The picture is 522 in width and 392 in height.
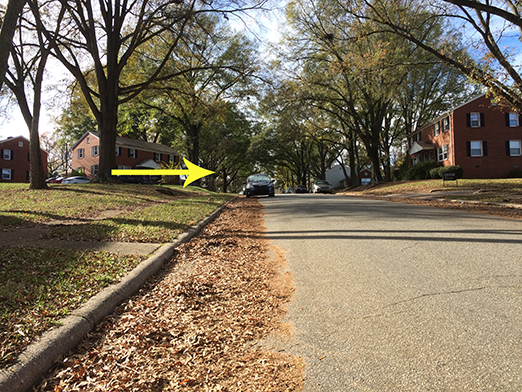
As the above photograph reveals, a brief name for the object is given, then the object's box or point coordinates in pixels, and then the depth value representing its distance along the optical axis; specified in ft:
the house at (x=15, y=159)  158.51
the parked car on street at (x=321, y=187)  122.52
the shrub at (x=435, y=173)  97.30
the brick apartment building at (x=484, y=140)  105.19
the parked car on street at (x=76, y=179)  132.98
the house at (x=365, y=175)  235.79
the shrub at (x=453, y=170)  93.45
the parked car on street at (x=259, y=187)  76.18
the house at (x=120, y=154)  162.20
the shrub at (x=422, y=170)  104.73
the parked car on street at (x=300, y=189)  155.63
